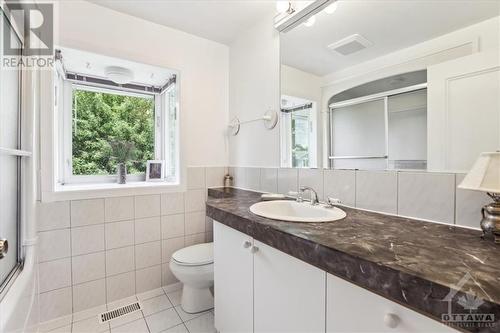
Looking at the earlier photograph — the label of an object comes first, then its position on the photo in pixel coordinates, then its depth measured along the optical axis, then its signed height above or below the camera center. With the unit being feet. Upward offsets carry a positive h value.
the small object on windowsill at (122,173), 6.75 -0.23
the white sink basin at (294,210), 3.62 -0.81
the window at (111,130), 6.55 +1.07
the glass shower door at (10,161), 3.33 +0.06
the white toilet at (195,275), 5.26 -2.45
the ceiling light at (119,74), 6.26 +2.44
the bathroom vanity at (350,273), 1.76 -1.01
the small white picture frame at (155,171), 7.30 -0.19
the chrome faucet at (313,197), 4.51 -0.64
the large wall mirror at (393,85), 3.07 +1.29
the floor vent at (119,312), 5.33 -3.42
